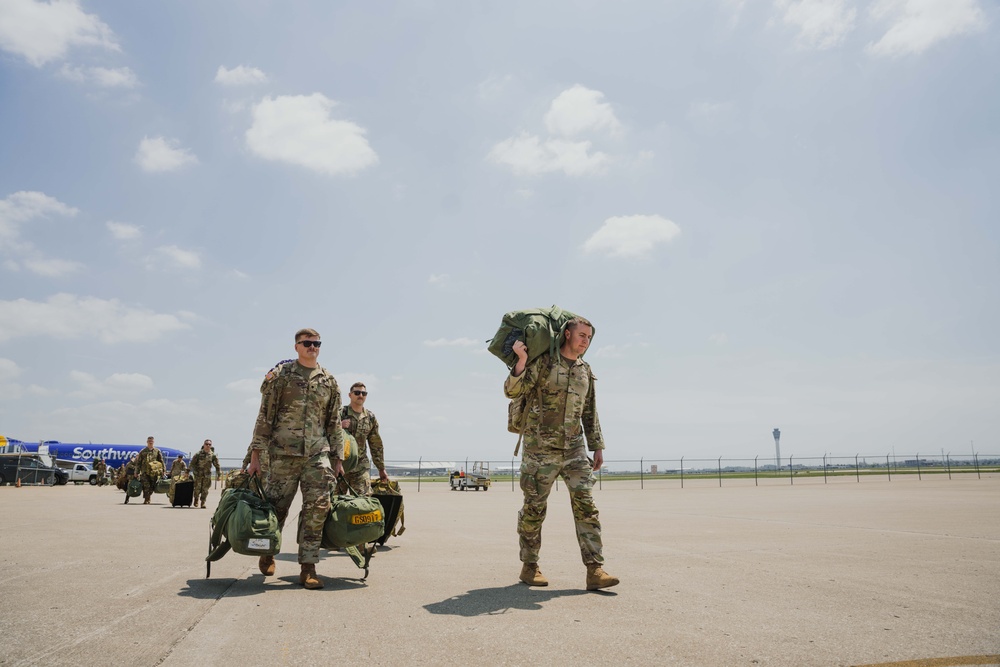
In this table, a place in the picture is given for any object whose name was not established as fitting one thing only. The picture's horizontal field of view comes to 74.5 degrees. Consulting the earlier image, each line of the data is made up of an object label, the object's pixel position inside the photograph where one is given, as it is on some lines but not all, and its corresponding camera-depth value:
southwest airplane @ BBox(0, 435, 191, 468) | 57.79
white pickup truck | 44.72
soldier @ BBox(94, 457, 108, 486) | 40.44
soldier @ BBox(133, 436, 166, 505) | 18.94
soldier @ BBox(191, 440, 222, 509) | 17.83
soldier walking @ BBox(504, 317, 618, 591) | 5.18
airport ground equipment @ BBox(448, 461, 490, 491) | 37.44
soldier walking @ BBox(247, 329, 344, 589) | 5.42
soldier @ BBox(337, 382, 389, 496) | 7.78
